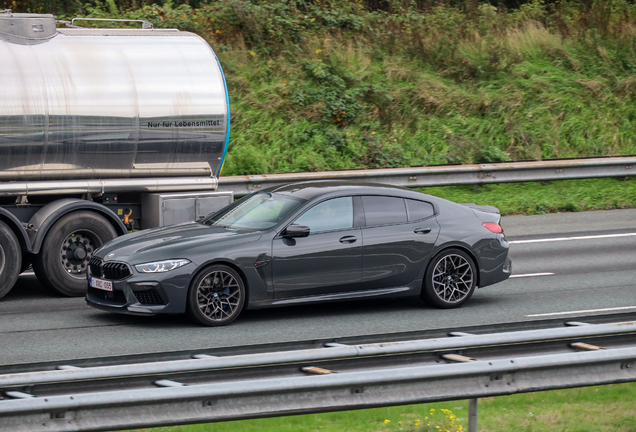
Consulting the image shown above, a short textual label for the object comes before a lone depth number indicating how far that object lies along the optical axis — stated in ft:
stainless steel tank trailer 72.49
